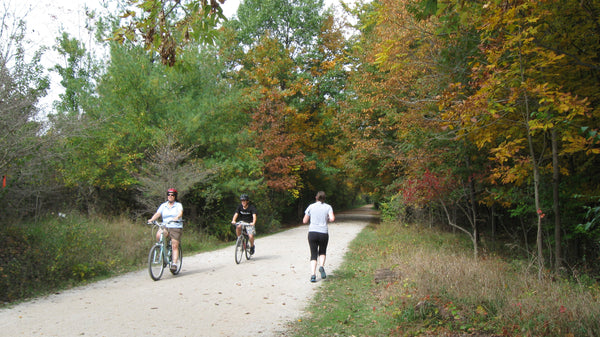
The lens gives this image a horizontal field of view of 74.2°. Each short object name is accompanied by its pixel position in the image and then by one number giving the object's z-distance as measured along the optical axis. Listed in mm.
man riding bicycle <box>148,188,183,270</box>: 8875
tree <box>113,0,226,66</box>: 4453
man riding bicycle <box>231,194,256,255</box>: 10945
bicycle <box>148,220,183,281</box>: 8320
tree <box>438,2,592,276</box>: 6293
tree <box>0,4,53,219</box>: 7797
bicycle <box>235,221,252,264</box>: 10550
